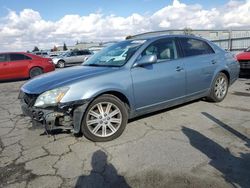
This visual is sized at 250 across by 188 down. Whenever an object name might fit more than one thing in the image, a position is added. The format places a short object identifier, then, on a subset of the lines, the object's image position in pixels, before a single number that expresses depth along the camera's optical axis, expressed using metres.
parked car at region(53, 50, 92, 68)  17.02
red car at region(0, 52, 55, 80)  9.35
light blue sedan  2.80
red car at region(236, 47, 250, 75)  6.75
